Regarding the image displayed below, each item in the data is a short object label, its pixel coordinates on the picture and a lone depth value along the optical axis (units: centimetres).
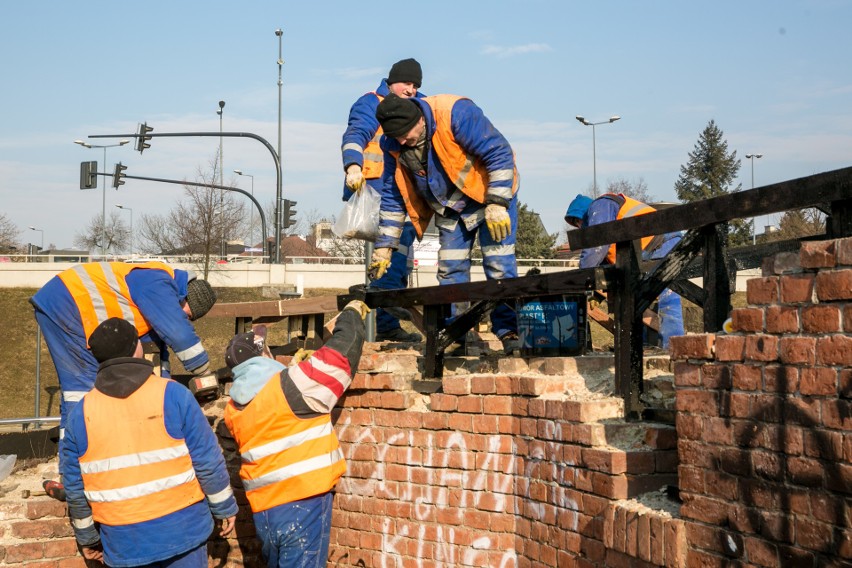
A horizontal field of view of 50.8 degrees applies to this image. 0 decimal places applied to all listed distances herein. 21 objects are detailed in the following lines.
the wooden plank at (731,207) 327
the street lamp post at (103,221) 3893
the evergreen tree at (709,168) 5516
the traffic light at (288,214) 2381
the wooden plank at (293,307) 713
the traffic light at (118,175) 2759
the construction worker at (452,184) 599
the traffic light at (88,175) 2593
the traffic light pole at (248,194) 2547
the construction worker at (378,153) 692
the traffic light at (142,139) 2503
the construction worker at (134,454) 462
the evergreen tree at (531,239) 4603
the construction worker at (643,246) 696
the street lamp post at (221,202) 3307
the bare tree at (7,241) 5293
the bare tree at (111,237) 5494
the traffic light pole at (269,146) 2150
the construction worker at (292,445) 495
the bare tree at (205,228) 3278
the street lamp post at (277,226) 2369
